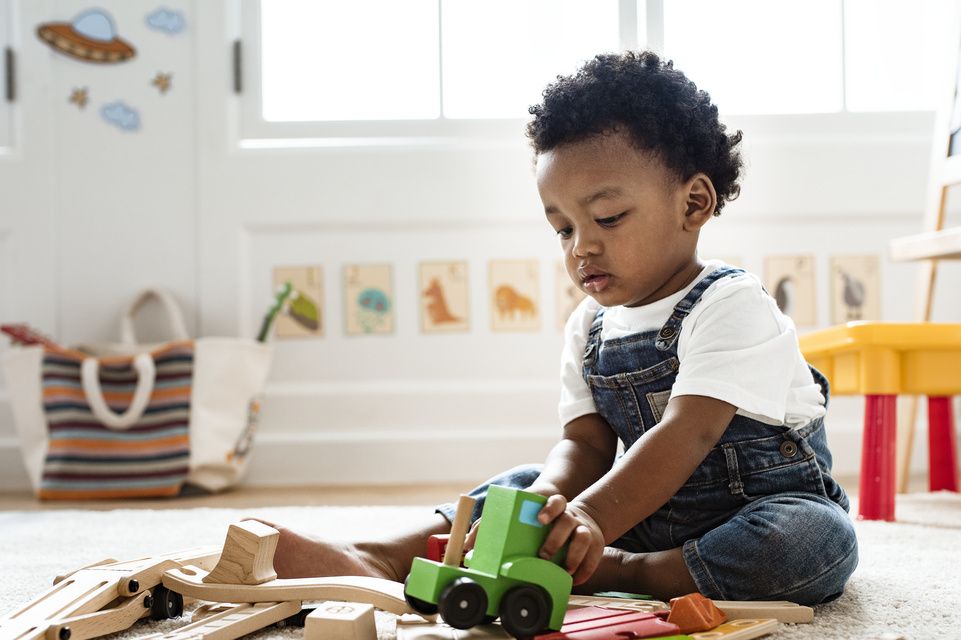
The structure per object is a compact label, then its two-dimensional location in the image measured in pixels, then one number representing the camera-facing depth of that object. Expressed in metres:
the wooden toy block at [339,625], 0.57
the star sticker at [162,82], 1.82
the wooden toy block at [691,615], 0.62
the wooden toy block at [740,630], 0.60
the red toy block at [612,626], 0.58
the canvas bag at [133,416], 1.60
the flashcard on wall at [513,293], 1.82
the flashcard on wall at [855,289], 1.80
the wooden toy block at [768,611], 0.67
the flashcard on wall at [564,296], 1.81
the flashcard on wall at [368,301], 1.82
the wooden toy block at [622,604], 0.67
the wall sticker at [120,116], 1.82
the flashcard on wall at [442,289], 1.82
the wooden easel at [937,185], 1.52
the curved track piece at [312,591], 0.65
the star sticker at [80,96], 1.82
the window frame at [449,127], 1.83
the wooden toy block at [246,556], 0.67
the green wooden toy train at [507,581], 0.57
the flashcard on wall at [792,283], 1.80
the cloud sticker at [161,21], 1.82
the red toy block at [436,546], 0.75
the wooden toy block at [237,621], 0.59
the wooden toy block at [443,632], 0.59
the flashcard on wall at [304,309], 1.81
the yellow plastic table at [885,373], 1.17
